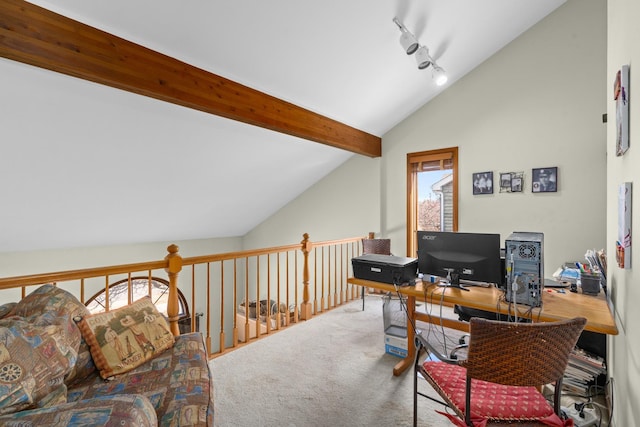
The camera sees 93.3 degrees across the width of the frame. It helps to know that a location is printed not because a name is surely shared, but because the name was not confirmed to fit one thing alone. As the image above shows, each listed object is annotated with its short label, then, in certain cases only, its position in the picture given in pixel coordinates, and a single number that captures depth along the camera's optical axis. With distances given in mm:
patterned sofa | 992
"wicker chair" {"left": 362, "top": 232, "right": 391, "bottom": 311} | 4273
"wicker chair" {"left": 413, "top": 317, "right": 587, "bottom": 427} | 1214
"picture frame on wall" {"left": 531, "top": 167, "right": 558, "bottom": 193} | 3473
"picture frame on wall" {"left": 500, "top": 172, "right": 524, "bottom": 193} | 3684
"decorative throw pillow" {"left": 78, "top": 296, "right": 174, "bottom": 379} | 1616
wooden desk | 1590
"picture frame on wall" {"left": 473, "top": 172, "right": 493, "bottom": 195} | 3895
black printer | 2199
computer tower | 1755
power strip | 1765
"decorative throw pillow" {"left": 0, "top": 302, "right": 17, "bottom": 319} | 1469
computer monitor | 1947
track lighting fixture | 2727
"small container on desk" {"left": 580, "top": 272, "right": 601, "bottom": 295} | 1960
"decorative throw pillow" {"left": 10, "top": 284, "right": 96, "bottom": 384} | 1491
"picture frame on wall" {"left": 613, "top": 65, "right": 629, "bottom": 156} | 1262
